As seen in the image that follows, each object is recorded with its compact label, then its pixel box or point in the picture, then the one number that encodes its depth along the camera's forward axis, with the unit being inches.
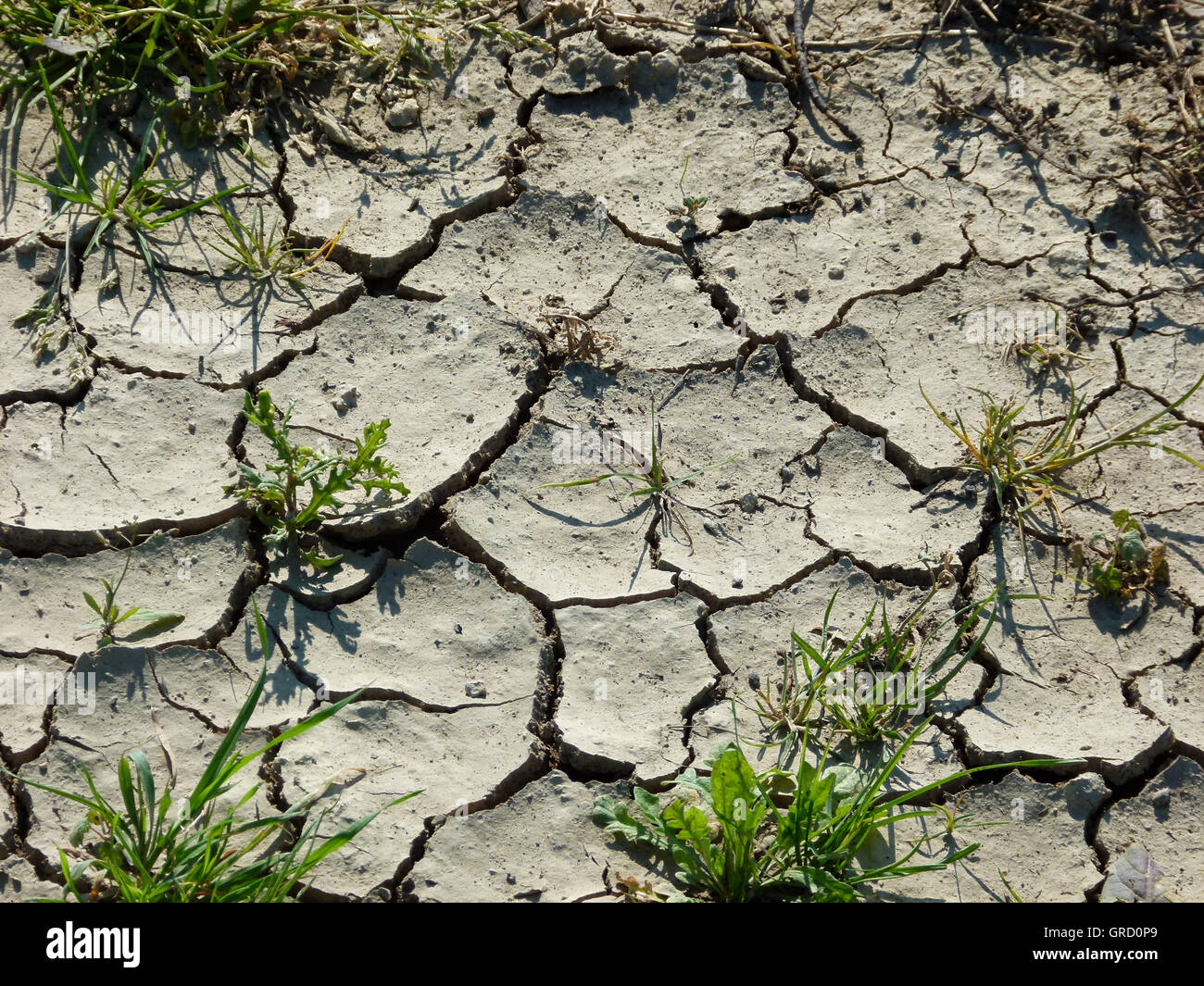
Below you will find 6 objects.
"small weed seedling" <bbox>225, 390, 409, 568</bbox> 108.1
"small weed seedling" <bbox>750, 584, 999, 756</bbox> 102.3
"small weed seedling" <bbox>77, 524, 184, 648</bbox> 103.8
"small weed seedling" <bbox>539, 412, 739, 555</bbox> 115.8
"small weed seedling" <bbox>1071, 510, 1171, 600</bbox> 110.7
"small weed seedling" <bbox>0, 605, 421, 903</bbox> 89.4
